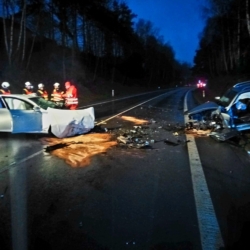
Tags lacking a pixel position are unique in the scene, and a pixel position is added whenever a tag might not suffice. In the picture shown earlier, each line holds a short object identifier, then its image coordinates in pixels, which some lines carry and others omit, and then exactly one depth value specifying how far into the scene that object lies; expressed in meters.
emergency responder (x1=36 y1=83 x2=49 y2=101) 10.32
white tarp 7.13
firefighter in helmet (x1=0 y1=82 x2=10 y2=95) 9.16
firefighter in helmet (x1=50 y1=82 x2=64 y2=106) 10.13
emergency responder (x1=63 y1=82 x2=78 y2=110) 9.80
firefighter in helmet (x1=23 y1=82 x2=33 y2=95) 10.09
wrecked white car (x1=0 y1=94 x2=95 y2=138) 7.12
